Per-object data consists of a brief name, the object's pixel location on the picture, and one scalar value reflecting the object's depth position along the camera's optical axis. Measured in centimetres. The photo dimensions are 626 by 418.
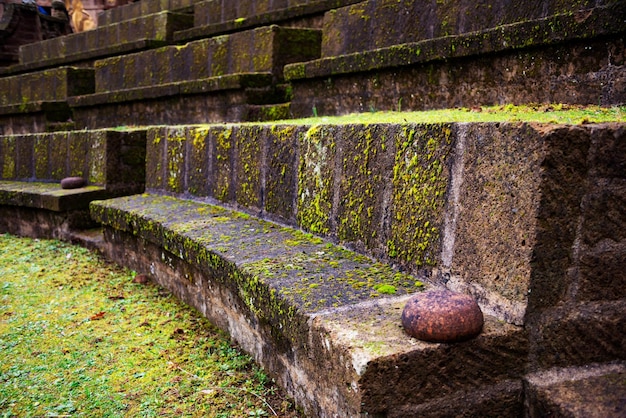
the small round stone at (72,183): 466
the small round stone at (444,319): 140
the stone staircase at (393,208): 142
